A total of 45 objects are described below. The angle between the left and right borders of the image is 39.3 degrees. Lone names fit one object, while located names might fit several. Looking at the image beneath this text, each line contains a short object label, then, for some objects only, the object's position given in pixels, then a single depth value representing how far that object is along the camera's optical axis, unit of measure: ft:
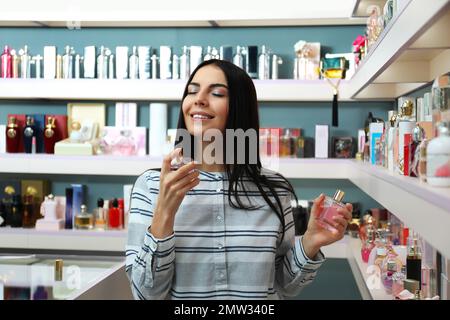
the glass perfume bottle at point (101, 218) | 11.93
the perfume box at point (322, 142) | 11.69
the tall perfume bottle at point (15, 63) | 12.38
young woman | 4.69
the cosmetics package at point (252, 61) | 11.53
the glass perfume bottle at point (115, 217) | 11.80
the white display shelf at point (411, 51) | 3.92
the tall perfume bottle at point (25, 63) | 12.31
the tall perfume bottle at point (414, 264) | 6.42
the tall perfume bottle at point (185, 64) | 11.73
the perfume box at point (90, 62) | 12.16
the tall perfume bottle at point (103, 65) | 12.08
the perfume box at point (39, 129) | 12.36
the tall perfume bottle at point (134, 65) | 12.01
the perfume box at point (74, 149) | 11.96
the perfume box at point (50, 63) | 12.28
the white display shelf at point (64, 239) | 11.60
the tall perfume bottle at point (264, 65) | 11.58
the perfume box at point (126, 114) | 12.31
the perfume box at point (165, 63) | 11.84
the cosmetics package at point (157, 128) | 12.09
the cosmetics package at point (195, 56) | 11.69
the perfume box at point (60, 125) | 12.46
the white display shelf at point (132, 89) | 11.34
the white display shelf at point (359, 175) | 3.37
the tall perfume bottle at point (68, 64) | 12.22
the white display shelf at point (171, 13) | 11.30
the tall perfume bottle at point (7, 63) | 12.32
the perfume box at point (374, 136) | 7.74
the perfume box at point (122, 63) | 12.03
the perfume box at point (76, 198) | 12.17
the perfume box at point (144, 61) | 11.94
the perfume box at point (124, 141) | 12.06
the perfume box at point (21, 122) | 12.46
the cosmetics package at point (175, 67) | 11.83
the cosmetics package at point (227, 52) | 11.65
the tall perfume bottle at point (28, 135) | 12.20
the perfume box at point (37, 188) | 12.55
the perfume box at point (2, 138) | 12.47
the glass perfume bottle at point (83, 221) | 11.91
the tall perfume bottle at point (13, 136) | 12.24
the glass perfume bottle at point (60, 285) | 6.06
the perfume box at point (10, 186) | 12.85
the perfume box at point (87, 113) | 12.55
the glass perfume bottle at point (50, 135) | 12.25
